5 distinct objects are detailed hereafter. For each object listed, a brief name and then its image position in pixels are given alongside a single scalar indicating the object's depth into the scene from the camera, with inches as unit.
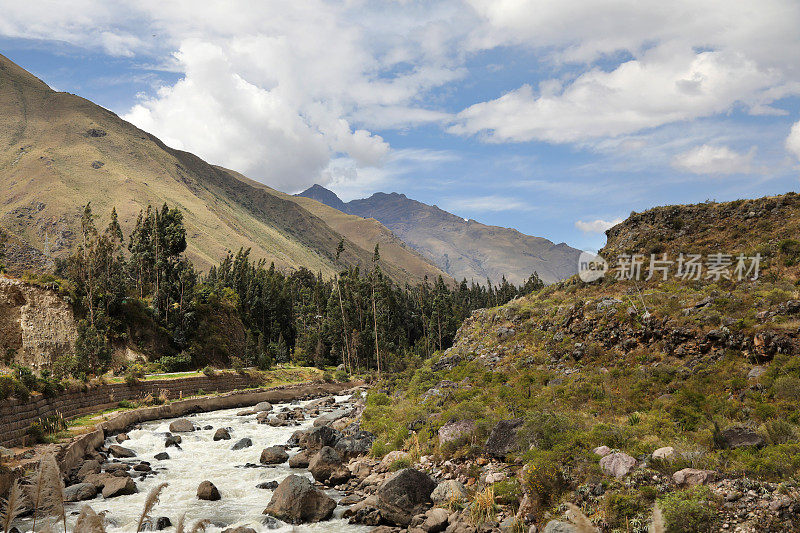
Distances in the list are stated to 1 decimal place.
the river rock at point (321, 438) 1067.3
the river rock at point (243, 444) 1138.5
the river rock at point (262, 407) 1690.5
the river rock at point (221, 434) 1215.6
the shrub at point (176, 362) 1972.2
